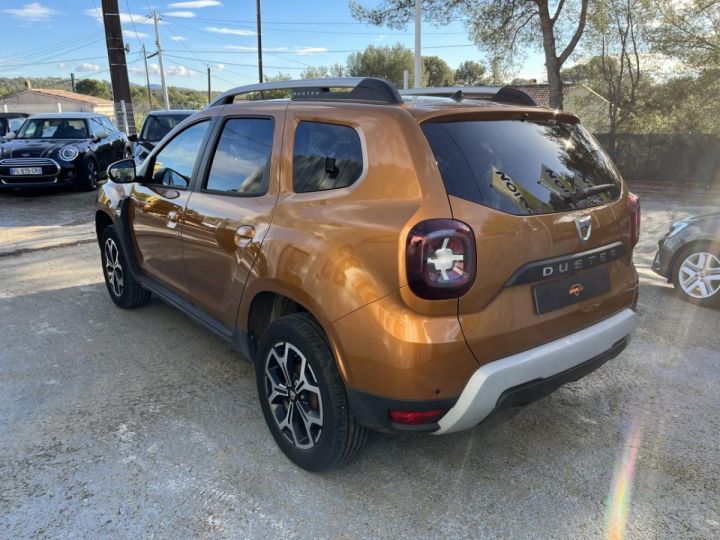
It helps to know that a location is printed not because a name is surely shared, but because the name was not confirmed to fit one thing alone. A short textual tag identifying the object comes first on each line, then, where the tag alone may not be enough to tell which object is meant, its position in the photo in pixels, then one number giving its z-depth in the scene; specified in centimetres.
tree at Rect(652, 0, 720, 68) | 1580
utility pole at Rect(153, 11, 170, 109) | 3522
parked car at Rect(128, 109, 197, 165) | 1195
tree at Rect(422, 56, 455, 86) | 5176
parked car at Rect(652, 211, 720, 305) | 497
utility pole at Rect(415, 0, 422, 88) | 1491
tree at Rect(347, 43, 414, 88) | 4497
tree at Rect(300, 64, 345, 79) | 4201
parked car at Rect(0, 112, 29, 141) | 1439
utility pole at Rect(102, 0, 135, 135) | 1355
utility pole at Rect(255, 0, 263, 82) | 2888
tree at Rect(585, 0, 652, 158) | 1691
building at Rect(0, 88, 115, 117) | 5906
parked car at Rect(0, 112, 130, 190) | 1050
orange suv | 204
